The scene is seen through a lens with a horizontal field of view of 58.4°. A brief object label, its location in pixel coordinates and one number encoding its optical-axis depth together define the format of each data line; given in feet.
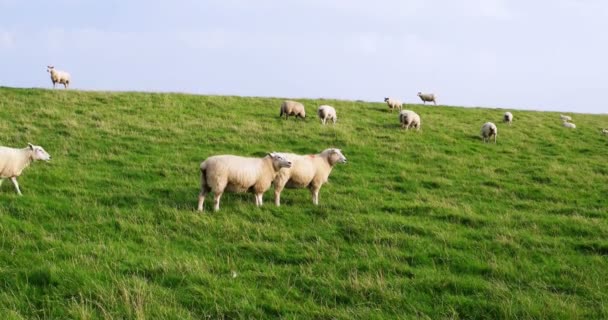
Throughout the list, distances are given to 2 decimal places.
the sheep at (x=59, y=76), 104.42
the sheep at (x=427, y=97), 127.03
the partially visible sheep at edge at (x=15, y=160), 39.91
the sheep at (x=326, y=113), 82.28
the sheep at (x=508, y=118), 98.93
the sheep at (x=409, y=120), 80.72
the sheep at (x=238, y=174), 36.52
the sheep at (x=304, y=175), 40.52
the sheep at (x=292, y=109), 83.76
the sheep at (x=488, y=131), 78.39
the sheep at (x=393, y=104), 103.35
